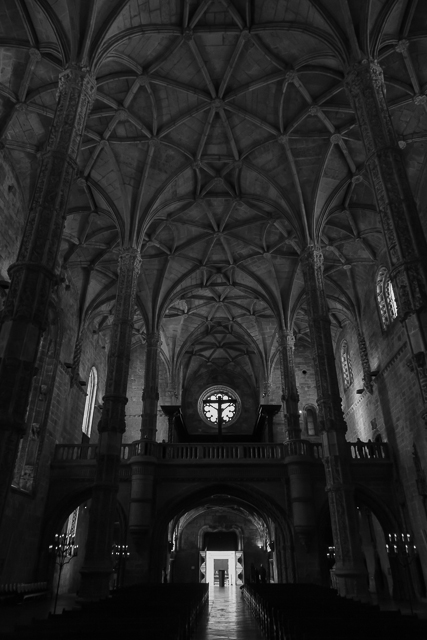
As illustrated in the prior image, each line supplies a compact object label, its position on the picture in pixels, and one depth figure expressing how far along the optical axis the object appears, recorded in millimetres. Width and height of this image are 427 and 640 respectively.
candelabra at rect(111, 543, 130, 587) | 20964
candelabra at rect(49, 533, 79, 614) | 16016
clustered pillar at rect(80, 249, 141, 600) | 14617
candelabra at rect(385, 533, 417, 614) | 19594
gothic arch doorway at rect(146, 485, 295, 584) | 22234
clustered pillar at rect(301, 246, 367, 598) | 15125
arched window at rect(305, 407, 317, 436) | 33969
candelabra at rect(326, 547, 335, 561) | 21981
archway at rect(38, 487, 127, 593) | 20781
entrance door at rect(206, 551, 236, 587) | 36438
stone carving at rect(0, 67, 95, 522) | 8445
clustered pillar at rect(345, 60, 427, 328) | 9891
